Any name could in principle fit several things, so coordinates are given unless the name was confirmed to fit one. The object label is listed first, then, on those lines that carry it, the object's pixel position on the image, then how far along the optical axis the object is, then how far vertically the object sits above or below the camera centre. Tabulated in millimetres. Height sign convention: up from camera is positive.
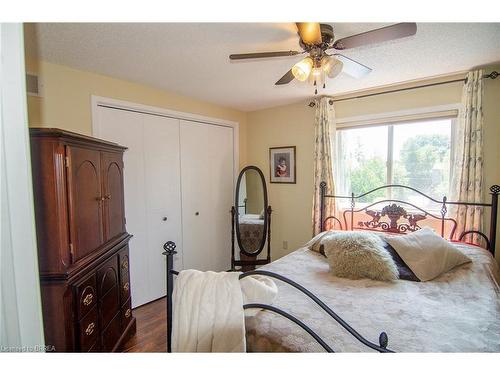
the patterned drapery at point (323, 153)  2953 +242
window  2459 +150
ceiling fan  1186 +699
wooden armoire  1294 -389
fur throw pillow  1713 -628
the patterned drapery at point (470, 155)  2150 +149
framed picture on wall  3361 +122
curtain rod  2109 +861
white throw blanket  1005 -590
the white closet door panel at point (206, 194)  3080 -268
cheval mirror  3414 -676
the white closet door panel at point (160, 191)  2699 -190
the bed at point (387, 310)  1051 -743
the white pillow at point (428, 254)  1762 -625
